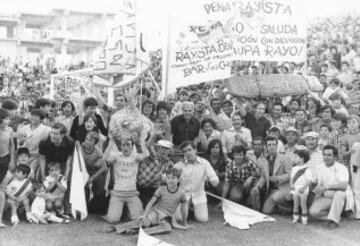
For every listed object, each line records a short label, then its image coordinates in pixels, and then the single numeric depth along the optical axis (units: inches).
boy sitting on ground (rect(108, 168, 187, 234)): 296.7
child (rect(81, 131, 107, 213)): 331.3
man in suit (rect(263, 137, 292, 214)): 336.2
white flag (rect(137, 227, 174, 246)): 265.9
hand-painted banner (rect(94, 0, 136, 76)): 340.5
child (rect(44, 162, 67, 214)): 314.7
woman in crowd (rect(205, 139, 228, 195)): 346.9
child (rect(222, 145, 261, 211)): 338.3
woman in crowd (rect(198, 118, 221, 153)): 359.7
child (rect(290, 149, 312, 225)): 318.3
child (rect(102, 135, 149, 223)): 313.4
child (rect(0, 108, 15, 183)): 324.8
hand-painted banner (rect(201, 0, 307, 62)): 410.3
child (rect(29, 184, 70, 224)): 304.0
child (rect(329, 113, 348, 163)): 344.8
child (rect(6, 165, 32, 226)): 305.7
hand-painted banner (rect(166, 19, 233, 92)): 380.8
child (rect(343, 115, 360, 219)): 336.8
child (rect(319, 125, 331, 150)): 347.3
